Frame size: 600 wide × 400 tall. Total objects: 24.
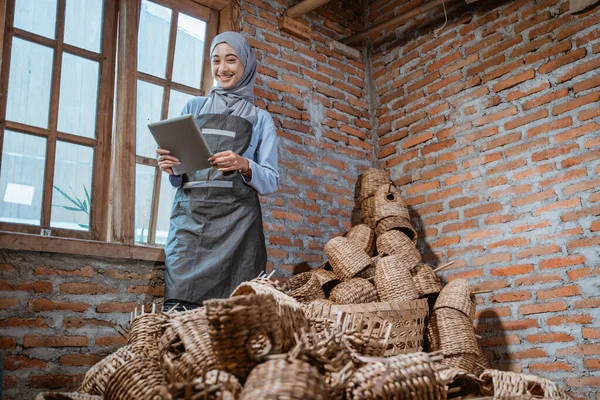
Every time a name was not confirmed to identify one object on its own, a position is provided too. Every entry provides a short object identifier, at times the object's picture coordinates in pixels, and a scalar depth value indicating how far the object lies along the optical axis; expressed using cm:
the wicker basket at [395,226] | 384
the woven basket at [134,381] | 157
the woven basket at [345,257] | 344
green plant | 320
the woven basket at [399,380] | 144
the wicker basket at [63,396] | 156
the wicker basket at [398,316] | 284
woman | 283
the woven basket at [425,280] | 343
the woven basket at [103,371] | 183
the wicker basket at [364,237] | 383
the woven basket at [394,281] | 319
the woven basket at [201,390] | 129
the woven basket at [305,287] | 325
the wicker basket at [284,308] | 162
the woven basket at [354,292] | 321
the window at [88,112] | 310
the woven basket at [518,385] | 207
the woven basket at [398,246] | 361
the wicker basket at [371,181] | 416
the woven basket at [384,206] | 391
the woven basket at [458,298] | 324
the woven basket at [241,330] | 148
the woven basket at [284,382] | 126
